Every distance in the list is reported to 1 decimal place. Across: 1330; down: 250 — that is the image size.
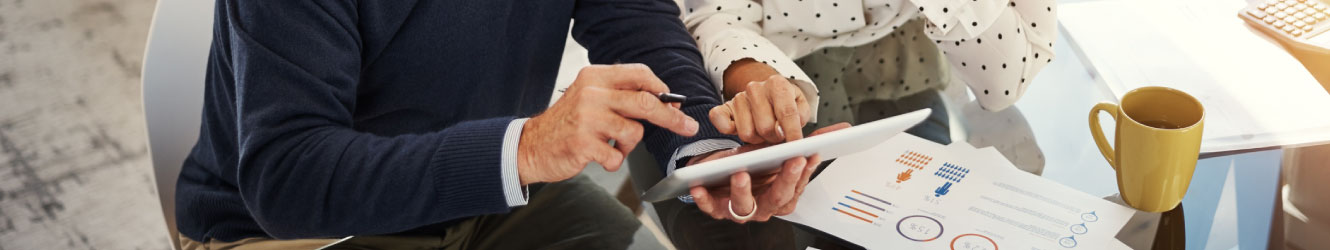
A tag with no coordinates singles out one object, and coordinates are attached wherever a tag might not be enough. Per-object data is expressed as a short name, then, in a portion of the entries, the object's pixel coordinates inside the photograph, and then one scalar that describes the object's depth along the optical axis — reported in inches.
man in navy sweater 38.8
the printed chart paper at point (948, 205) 39.8
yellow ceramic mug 39.1
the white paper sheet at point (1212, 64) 46.1
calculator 51.6
